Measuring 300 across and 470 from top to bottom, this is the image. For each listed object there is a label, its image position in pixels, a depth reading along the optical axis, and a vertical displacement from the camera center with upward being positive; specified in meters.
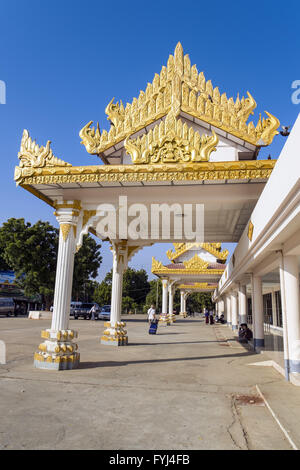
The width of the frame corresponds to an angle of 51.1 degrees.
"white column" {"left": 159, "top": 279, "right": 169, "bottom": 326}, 25.75 -0.85
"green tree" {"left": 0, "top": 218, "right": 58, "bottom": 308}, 28.56 +3.85
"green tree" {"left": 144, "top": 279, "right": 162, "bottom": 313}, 63.72 +0.66
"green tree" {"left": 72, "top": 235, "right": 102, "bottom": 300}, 32.75 +3.60
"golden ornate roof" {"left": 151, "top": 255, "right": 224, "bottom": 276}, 23.98 +2.31
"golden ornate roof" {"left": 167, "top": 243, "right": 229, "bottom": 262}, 27.09 +4.36
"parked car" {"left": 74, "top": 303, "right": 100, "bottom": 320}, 30.99 -1.55
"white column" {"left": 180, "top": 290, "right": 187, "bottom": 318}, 41.61 -1.15
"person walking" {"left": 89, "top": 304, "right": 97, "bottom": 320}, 28.42 -1.26
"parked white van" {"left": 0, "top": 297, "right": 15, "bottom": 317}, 29.99 -1.06
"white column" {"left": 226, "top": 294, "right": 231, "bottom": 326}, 23.55 -0.99
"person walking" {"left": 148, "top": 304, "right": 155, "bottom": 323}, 16.06 -0.85
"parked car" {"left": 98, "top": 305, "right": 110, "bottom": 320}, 29.82 -1.64
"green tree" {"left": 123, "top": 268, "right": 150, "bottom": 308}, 71.00 +3.01
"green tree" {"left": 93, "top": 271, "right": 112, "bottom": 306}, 53.75 +0.53
